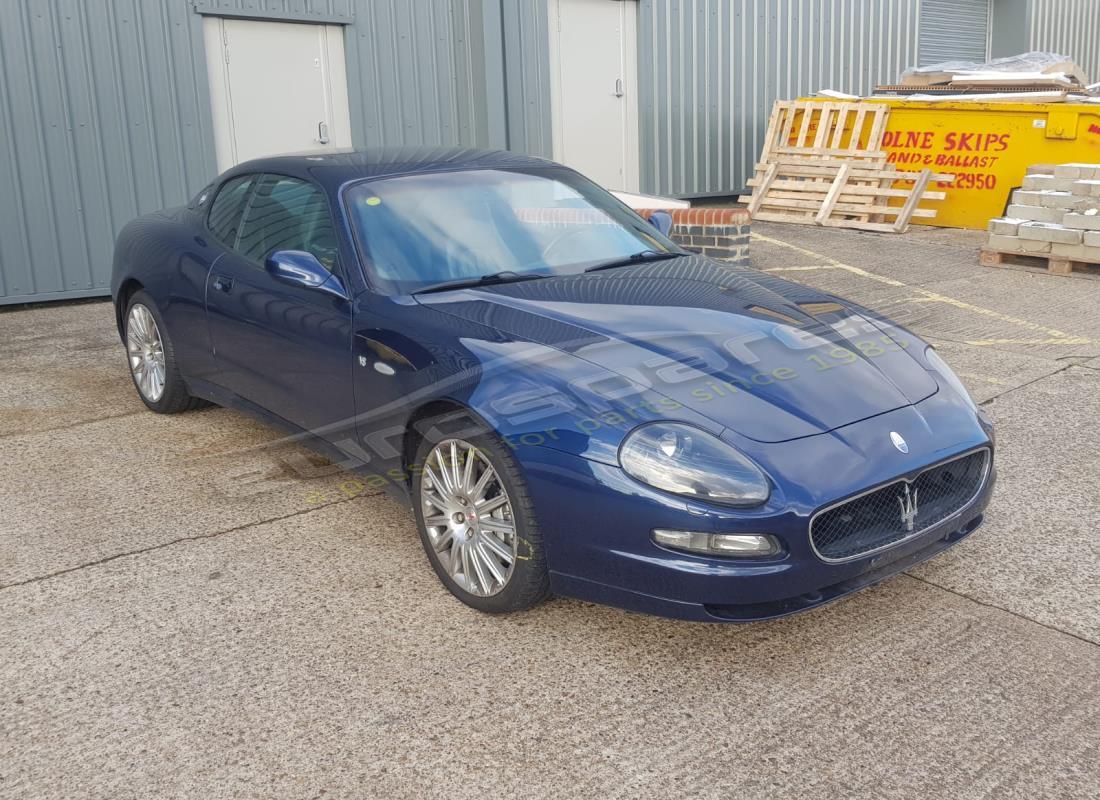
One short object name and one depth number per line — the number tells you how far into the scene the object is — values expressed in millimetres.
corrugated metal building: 8750
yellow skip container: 10852
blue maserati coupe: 2943
